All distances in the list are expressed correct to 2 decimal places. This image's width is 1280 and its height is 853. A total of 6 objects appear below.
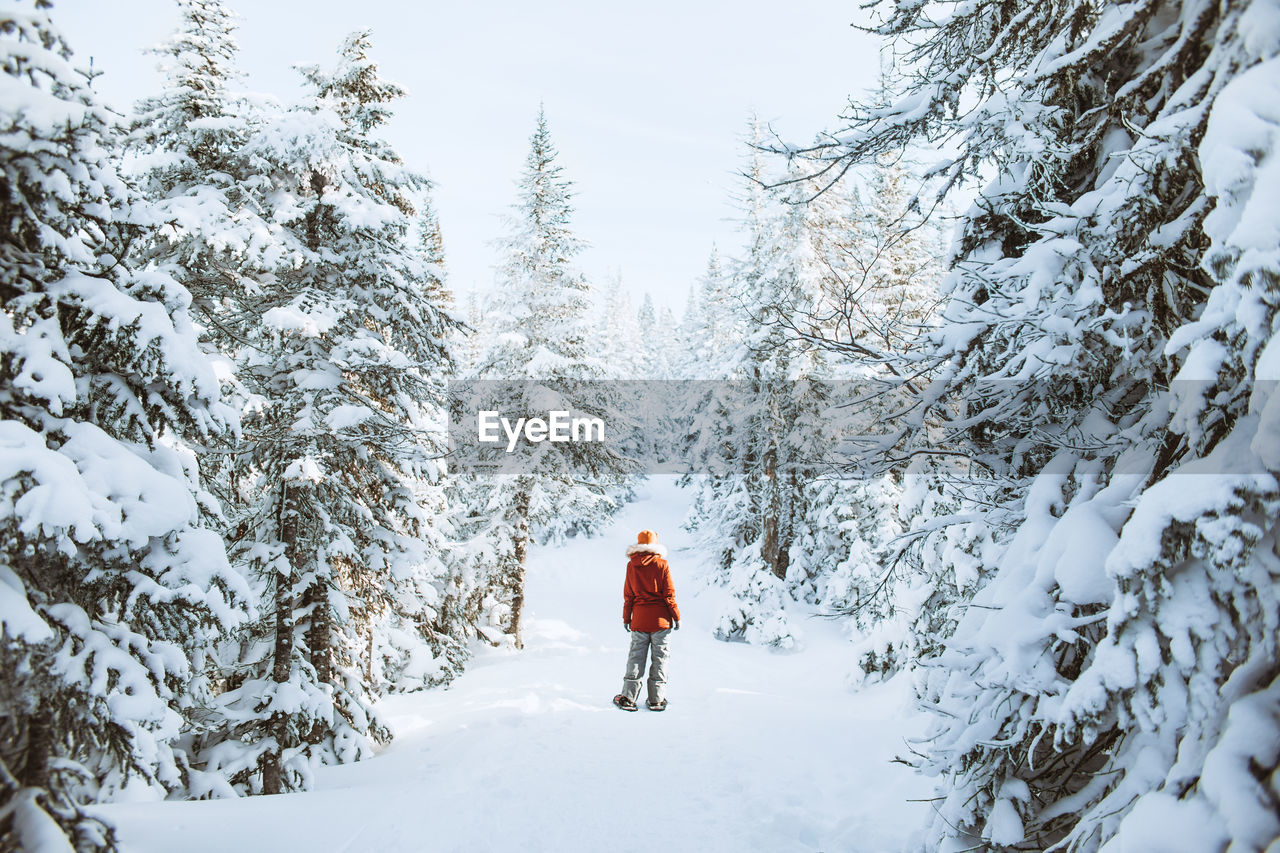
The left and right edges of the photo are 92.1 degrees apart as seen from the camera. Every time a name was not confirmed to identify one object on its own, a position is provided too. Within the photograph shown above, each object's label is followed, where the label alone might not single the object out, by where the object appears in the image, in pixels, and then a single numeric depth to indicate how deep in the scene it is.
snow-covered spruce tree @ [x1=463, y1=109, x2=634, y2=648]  16.55
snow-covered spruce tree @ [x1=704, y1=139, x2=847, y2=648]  15.81
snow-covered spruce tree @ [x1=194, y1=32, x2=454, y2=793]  7.87
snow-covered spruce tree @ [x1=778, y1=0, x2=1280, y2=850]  2.19
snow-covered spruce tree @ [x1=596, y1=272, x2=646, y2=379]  48.80
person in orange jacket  8.20
